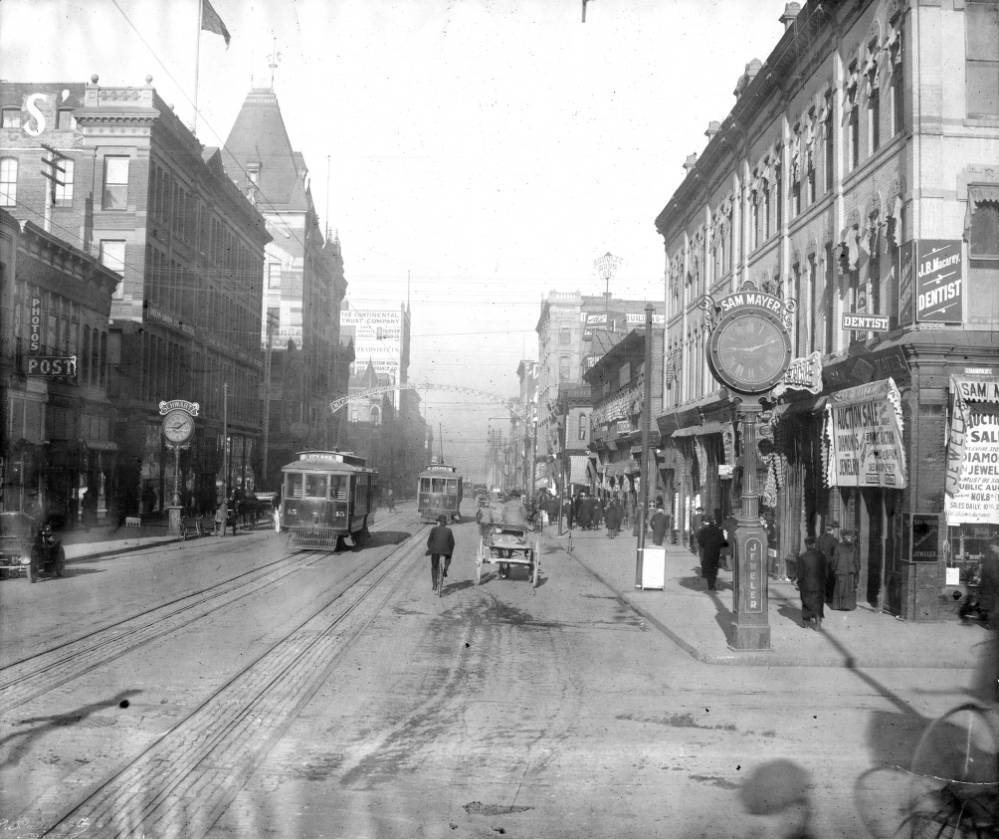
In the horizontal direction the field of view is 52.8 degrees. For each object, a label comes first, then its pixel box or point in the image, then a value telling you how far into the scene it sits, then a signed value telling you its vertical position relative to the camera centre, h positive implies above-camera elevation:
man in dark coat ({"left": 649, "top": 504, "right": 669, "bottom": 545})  32.88 -1.38
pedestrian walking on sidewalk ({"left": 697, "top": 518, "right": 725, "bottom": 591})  21.08 -1.33
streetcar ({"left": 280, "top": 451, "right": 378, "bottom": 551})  29.91 -0.82
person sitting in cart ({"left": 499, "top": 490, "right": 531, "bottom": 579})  22.50 -0.76
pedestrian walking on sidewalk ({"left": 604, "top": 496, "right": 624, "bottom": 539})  41.34 -1.42
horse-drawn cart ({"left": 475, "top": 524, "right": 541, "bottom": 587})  22.29 -1.49
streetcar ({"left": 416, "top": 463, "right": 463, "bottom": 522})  53.75 -0.67
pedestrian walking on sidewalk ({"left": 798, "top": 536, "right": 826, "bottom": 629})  15.75 -1.52
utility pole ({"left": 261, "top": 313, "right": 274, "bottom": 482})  54.88 +4.26
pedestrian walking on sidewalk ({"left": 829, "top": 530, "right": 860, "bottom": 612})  17.86 -1.58
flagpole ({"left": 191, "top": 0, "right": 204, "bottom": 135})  23.21 +9.89
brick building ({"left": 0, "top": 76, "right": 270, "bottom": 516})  44.31 +11.63
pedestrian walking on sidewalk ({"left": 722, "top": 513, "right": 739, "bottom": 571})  23.48 -1.31
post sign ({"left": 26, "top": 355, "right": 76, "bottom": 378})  34.47 +3.49
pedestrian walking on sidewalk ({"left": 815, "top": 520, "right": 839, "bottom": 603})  17.53 -1.01
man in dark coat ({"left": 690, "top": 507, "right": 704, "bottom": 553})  30.78 -1.25
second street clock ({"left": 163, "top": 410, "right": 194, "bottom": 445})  35.31 +1.57
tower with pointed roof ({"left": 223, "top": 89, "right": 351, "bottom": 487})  81.12 +18.27
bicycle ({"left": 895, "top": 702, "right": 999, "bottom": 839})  6.96 -2.06
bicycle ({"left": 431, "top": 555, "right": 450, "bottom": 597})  19.47 -1.91
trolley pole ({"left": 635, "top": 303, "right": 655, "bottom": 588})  22.11 +1.17
